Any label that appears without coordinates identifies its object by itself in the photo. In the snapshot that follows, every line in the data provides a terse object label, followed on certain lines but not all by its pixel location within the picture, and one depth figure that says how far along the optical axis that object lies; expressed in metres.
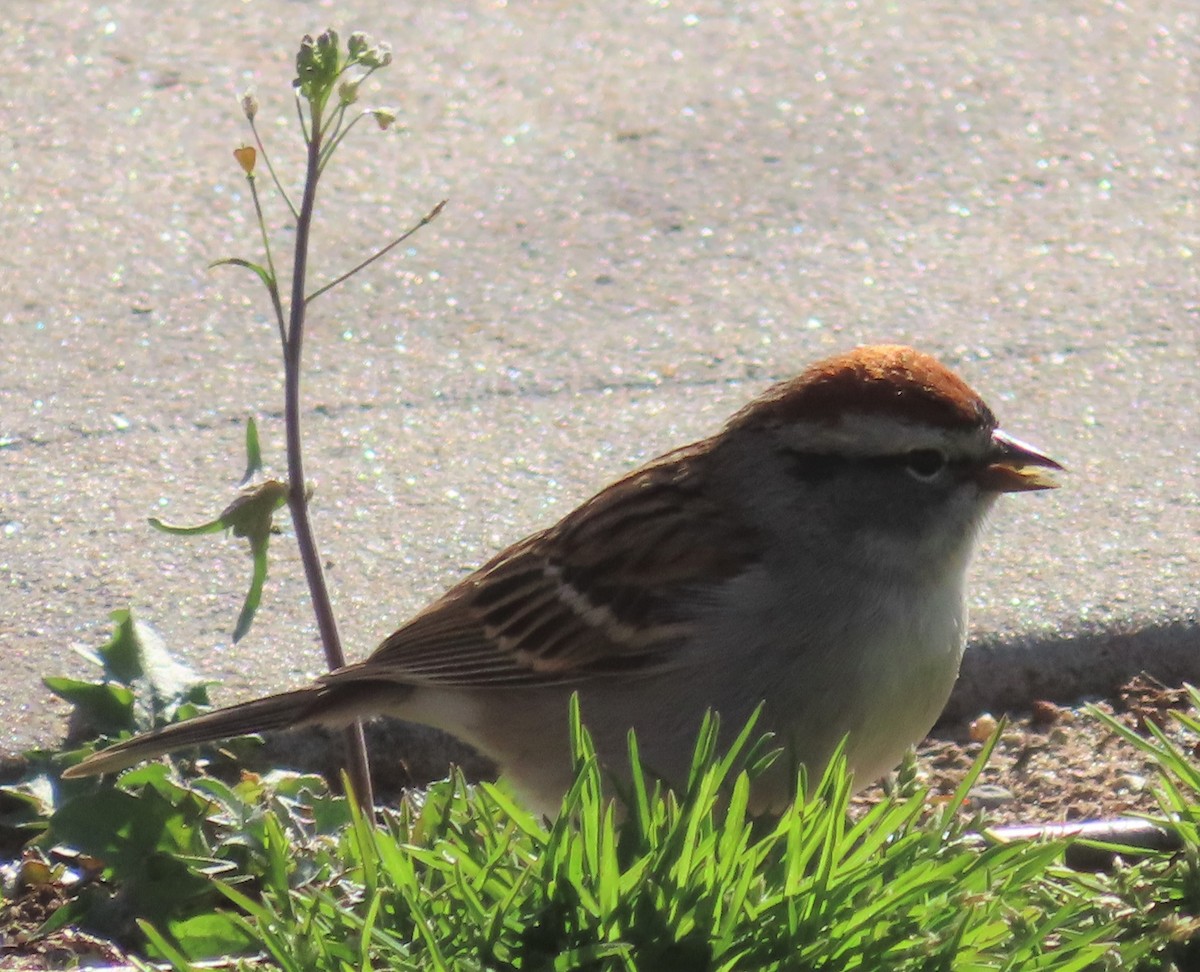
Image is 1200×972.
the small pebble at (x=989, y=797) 6.12
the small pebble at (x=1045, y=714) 6.58
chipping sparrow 5.50
